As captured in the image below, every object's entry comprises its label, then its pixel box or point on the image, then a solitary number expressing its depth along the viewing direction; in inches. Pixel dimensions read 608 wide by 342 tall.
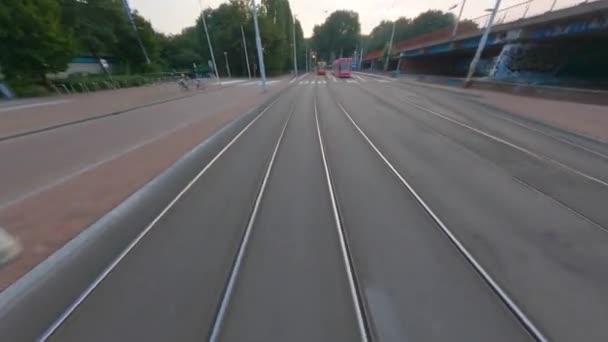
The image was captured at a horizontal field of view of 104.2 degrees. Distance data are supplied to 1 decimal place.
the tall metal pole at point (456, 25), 980.4
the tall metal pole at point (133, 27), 1261.1
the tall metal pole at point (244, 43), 1826.8
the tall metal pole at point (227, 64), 2034.7
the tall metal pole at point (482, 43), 679.5
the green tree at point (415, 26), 3041.3
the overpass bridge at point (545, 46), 567.5
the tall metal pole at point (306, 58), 3052.4
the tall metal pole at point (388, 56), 1755.3
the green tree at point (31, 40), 658.2
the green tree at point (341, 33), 4020.7
